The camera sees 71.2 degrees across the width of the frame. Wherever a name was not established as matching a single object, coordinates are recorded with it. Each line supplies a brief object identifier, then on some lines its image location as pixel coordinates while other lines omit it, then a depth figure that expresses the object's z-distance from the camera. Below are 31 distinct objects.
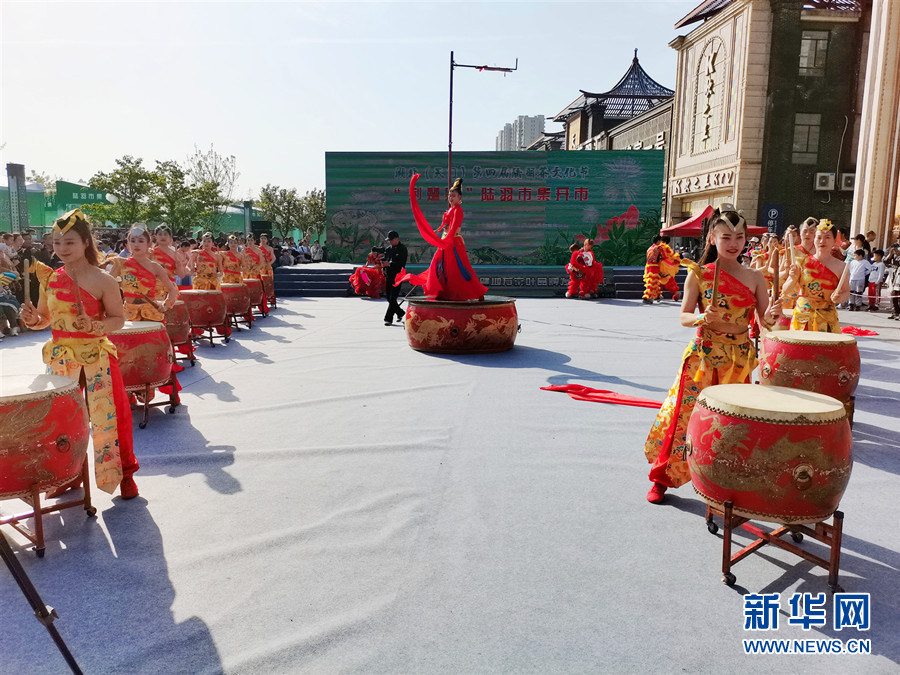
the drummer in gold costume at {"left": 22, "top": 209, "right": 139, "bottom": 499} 3.27
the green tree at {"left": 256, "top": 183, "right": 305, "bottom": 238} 34.94
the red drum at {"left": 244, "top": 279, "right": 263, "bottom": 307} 10.86
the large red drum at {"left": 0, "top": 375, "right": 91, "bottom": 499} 2.61
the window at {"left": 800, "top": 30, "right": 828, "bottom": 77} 21.97
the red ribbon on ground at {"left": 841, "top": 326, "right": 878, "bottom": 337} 9.42
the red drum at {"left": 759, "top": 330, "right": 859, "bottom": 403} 4.23
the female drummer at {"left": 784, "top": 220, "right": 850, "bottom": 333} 5.19
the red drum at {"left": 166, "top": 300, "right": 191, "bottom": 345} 6.36
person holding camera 10.34
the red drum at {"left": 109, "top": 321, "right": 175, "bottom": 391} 4.57
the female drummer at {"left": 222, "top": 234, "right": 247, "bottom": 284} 10.70
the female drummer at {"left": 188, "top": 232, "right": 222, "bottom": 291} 9.72
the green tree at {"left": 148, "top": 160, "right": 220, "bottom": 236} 23.36
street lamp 10.96
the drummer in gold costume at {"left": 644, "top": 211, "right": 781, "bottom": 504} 3.25
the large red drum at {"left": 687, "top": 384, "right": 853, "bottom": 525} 2.39
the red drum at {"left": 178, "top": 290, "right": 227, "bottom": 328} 8.04
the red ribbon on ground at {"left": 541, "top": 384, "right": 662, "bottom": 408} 5.39
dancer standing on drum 7.86
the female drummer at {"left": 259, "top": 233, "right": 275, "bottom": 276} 12.48
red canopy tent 18.48
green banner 21.28
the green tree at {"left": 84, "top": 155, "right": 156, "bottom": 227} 22.53
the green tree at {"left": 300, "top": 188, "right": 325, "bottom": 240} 37.97
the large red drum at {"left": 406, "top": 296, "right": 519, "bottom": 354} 7.61
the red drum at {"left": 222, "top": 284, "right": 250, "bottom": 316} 9.41
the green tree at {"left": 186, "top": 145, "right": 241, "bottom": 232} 25.08
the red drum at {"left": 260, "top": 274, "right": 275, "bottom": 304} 12.55
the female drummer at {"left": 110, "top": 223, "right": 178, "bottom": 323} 5.30
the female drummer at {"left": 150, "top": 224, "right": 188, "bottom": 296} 6.86
